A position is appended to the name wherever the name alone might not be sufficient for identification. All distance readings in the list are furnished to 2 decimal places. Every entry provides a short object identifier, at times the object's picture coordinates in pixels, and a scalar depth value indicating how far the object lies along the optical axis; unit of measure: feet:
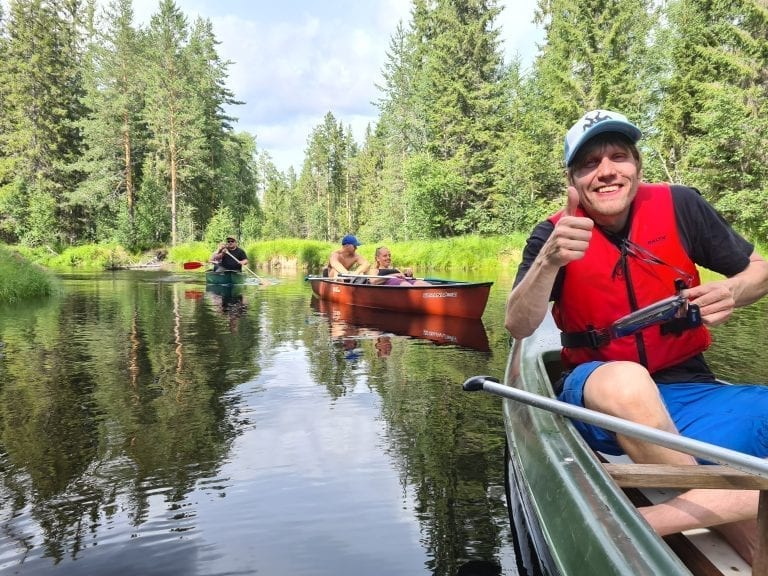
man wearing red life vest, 6.86
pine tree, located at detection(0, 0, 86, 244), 119.65
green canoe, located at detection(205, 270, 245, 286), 58.80
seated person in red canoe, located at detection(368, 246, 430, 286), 36.06
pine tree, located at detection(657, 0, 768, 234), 56.75
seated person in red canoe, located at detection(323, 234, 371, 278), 42.52
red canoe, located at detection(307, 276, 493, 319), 31.12
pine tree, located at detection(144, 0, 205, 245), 118.01
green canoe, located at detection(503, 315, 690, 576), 3.84
